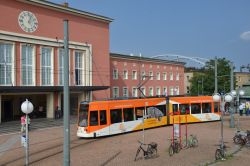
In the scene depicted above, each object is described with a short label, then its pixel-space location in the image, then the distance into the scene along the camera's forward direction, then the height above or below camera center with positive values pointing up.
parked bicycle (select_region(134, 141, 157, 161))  17.12 -3.22
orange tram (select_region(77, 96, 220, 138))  25.03 -2.36
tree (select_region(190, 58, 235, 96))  72.00 +0.92
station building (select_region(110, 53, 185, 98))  55.38 +1.61
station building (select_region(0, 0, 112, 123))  36.44 +3.47
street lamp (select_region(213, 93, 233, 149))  21.34 -0.81
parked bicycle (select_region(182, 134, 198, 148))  20.83 -3.39
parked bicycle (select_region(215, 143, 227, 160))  16.81 -3.30
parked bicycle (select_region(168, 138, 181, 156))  18.28 -3.33
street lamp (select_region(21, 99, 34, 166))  13.74 -0.88
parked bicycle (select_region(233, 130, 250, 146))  21.09 -3.19
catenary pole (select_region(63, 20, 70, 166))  10.84 -0.67
